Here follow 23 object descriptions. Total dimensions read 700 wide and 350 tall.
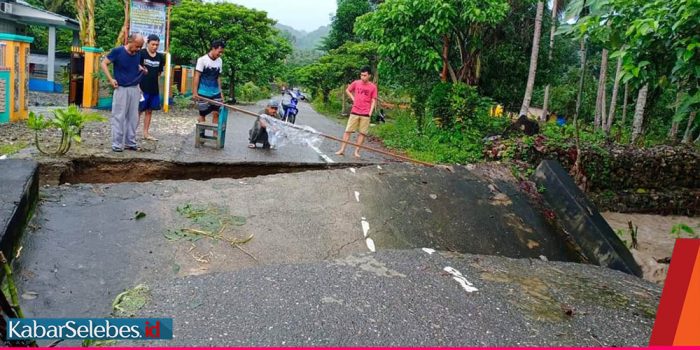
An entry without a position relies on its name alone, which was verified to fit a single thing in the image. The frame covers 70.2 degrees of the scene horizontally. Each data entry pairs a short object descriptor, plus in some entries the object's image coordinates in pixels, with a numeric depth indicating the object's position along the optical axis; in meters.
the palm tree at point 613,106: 16.10
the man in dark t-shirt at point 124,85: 6.36
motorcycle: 11.91
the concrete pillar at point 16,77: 8.36
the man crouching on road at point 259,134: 8.20
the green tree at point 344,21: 24.66
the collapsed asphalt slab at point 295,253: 3.31
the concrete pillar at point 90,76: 11.83
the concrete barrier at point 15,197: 3.53
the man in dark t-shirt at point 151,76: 7.00
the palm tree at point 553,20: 14.55
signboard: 12.48
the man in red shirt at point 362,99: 8.16
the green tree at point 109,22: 23.53
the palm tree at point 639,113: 14.85
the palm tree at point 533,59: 12.65
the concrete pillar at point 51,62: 20.73
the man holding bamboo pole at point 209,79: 7.45
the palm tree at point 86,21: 14.58
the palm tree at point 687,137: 14.77
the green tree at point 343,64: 19.77
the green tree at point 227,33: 16.28
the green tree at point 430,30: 9.88
